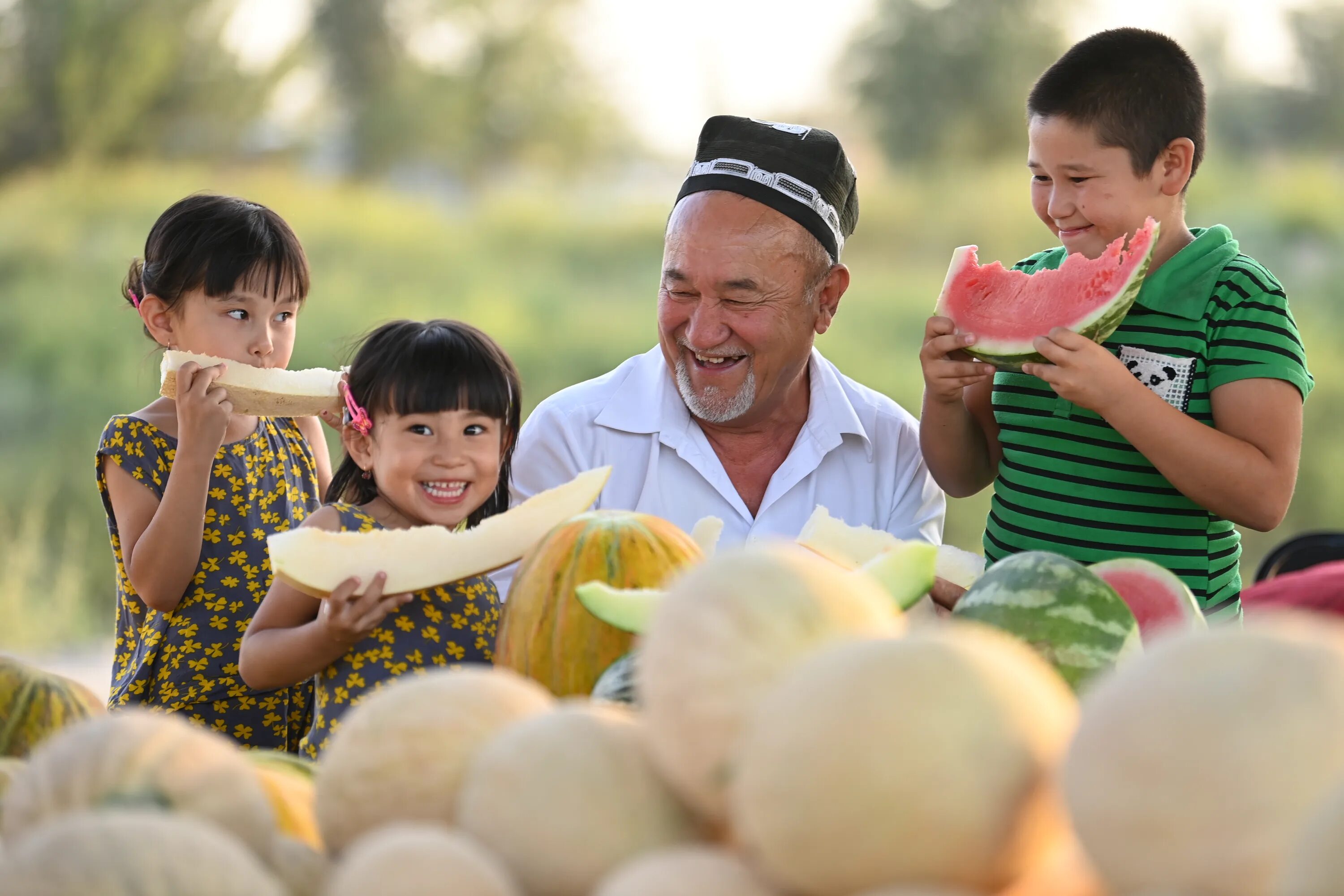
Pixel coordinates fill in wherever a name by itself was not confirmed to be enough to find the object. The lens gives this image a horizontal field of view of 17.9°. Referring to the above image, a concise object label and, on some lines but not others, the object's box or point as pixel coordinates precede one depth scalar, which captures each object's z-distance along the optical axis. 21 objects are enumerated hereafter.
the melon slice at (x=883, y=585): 3.38
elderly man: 4.14
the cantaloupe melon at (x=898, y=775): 1.93
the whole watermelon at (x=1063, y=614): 3.41
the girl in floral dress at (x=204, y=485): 3.93
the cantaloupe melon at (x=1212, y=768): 1.85
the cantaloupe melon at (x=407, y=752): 2.48
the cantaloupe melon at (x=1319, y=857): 1.66
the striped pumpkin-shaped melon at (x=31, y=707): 3.41
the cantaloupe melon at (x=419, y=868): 2.01
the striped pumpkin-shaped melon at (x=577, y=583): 3.51
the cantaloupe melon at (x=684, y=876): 1.97
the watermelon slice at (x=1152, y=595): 3.49
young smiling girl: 3.75
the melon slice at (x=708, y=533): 3.70
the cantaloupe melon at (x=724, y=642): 2.21
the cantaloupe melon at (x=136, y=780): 2.37
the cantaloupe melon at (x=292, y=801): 2.89
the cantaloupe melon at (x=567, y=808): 2.25
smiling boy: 3.79
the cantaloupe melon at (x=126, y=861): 1.94
